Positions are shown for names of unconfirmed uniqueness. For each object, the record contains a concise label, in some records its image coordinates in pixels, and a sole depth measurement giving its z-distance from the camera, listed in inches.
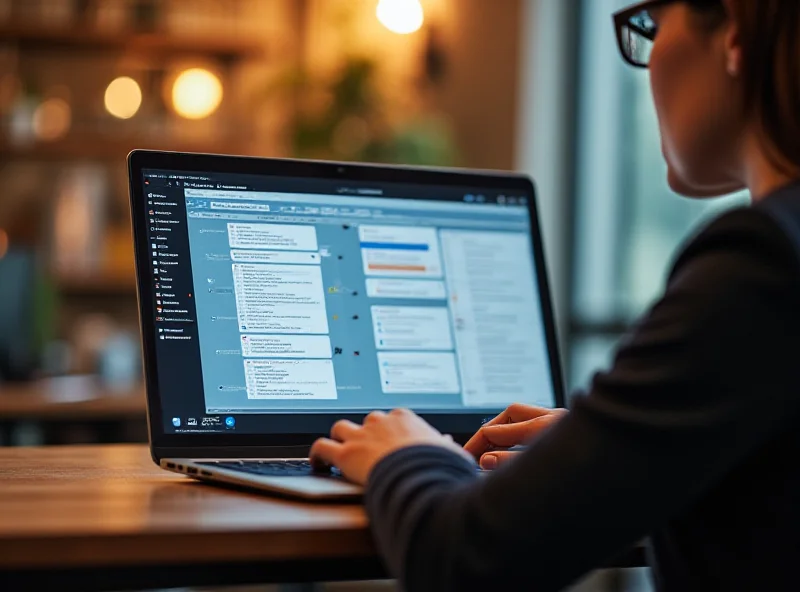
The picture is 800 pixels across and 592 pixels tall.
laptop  46.1
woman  34.1
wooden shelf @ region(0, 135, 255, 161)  192.4
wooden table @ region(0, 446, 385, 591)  35.3
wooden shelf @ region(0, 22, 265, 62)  194.2
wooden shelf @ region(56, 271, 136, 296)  190.5
